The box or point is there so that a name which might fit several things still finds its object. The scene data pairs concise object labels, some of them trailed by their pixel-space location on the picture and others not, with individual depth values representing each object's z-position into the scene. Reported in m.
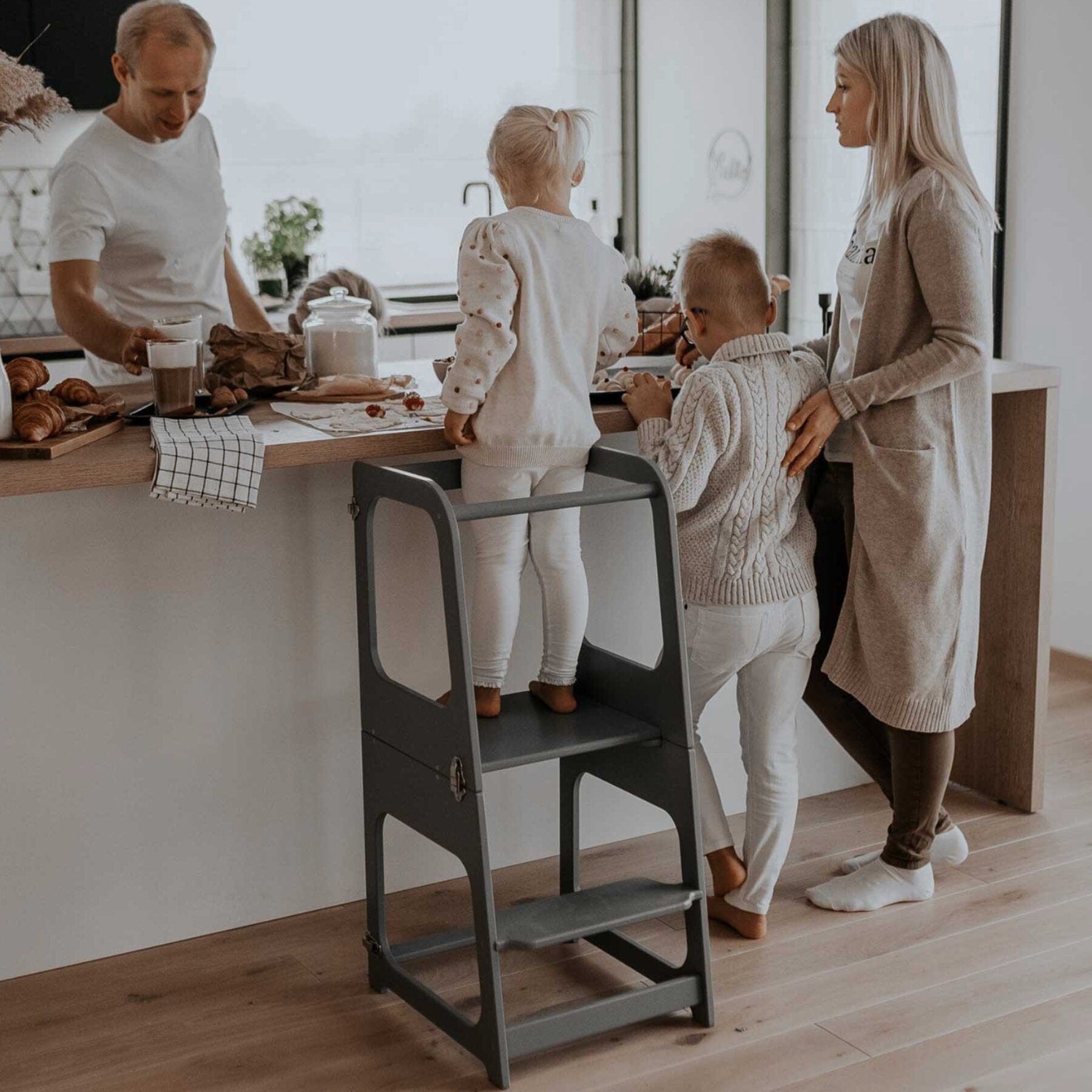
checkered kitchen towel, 2.01
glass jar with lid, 2.54
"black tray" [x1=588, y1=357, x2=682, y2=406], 2.43
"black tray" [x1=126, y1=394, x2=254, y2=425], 2.23
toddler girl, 2.05
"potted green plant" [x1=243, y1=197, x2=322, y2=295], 4.70
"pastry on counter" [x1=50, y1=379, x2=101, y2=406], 2.23
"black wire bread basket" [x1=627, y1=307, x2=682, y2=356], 2.85
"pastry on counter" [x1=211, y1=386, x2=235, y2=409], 2.31
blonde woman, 2.24
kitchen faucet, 5.08
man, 2.73
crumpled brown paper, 2.46
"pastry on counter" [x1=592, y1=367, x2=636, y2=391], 2.44
